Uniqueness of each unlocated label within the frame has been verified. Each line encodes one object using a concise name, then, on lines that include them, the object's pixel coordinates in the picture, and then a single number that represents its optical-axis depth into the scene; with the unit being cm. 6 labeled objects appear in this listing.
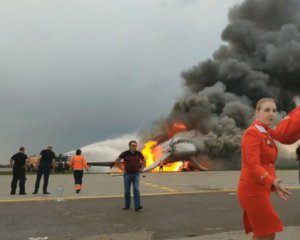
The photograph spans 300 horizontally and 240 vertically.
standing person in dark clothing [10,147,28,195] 1315
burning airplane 4225
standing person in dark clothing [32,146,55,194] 1349
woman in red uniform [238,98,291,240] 339
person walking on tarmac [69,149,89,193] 1345
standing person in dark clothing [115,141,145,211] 954
